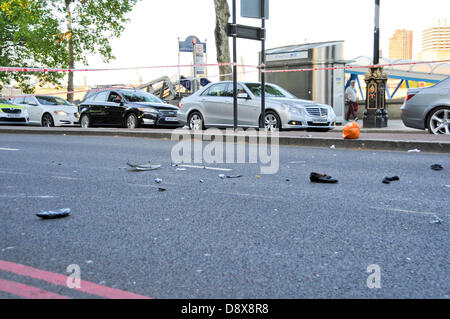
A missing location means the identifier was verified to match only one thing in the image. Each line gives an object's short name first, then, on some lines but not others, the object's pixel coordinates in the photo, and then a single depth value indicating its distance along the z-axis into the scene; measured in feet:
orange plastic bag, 33.24
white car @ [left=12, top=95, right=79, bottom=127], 69.74
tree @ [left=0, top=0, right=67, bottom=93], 110.11
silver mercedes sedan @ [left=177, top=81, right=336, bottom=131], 41.81
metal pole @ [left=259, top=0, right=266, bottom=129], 39.78
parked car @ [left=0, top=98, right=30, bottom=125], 69.21
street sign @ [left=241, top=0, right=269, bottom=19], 38.88
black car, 55.88
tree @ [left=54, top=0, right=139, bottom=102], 107.04
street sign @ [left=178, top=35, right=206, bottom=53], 89.04
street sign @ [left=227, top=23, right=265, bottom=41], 38.34
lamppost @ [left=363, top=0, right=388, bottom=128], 53.69
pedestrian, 72.18
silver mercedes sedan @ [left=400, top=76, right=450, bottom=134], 36.45
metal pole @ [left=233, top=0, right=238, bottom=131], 38.96
